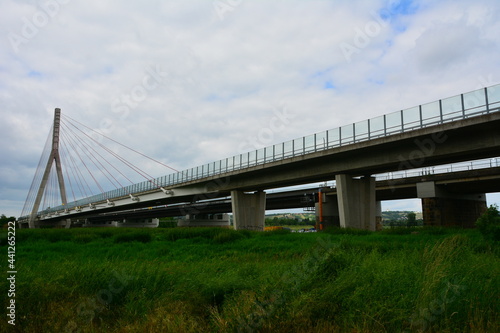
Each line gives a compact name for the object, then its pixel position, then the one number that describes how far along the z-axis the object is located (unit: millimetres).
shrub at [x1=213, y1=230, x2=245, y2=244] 17531
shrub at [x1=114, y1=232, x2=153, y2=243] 17875
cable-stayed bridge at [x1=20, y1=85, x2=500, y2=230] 22844
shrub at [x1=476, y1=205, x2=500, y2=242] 12688
